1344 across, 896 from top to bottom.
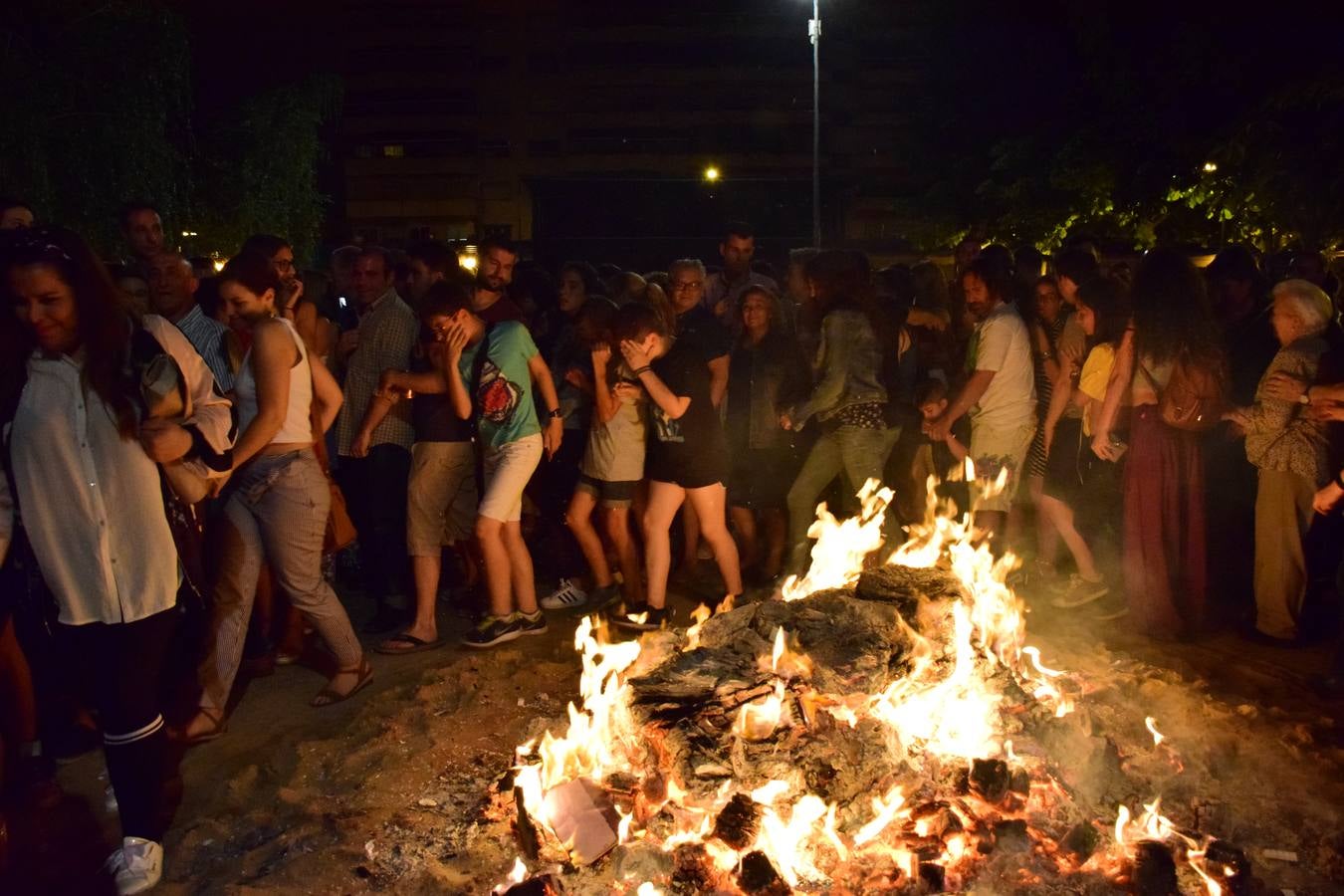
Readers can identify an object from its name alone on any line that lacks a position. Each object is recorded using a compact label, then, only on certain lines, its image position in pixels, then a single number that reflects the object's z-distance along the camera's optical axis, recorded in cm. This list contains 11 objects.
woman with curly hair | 580
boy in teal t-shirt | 572
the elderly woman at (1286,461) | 561
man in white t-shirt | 644
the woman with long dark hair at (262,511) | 487
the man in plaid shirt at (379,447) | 609
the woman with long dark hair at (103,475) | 349
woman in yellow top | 638
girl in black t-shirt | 562
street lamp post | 3331
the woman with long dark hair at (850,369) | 625
